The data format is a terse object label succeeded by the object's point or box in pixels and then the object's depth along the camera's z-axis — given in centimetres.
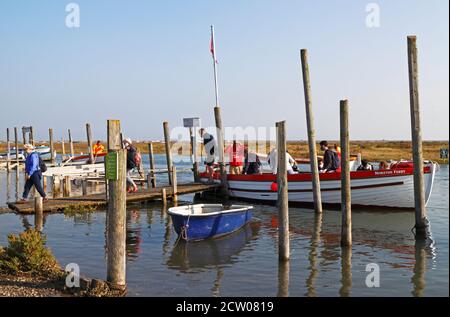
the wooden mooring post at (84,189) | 2201
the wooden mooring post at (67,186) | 2314
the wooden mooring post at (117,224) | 853
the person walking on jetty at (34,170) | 1686
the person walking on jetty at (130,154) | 1877
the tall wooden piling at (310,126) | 1709
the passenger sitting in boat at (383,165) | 2073
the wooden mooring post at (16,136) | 3889
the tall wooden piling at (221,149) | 2116
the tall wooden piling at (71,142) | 3581
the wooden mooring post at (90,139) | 3058
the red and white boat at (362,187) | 1858
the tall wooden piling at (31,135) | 3603
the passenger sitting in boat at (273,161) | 2059
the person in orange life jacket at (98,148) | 3475
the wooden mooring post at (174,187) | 2077
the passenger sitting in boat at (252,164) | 2270
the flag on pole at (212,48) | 2386
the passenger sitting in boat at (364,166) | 2034
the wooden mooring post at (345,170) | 1202
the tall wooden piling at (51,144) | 3195
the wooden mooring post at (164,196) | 2008
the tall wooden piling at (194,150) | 2325
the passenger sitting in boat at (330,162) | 1980
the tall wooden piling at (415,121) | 1283
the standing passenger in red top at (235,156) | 2378
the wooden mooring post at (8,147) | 3913
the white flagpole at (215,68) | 2299
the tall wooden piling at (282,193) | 1067
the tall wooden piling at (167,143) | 2289
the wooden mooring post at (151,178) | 2401
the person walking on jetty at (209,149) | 2212
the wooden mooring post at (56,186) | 2512
